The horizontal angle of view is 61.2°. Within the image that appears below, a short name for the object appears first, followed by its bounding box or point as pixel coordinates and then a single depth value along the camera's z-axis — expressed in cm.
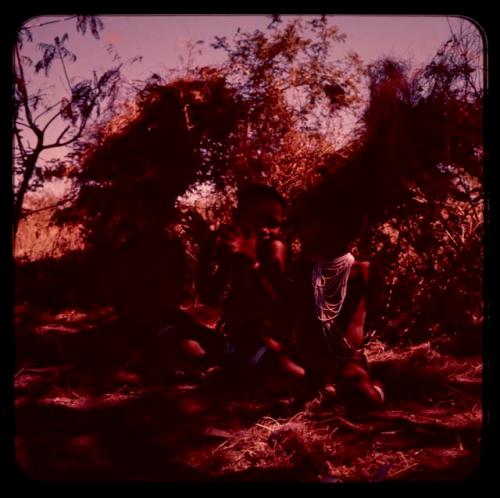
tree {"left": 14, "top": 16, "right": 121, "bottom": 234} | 196
